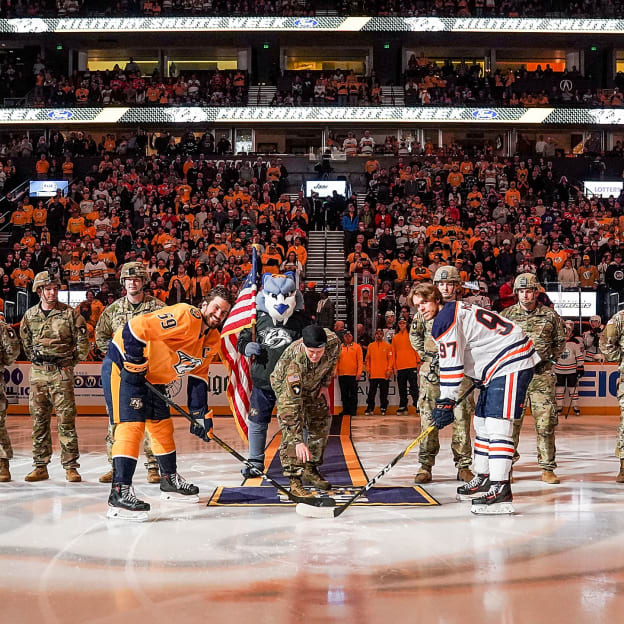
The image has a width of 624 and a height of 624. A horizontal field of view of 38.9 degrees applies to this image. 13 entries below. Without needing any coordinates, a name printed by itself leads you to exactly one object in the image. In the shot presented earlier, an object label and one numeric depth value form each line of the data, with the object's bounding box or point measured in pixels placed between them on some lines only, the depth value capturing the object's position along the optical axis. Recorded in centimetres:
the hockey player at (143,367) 745
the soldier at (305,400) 776
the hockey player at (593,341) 1816
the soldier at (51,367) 957
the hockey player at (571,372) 1711
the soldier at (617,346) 949
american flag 973
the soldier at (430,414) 925
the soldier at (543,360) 943
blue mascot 909
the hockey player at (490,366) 744
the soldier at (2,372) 958
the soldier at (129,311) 912
